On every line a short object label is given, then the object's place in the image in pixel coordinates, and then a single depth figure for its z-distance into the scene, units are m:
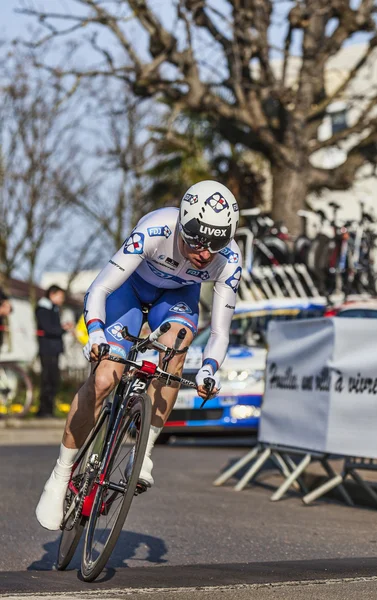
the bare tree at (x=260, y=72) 21.59
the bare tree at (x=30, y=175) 30.09
